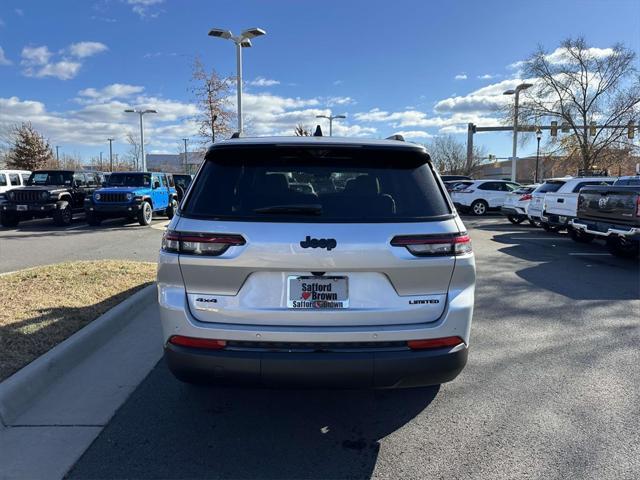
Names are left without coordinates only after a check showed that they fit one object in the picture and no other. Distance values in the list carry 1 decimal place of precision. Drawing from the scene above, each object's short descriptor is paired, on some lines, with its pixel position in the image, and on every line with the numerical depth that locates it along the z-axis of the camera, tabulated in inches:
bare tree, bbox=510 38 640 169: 1280.8
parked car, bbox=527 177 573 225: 554.3
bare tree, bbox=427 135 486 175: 2844.5
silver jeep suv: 106.8
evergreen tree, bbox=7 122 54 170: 1879.9
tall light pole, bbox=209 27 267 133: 709.9
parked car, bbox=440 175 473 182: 1283.7
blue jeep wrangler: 645.3
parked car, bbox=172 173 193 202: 1013.2
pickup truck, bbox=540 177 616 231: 506.0
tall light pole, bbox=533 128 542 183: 1352.1
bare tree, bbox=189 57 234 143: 846.5
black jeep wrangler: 647.8
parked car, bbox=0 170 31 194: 801.6
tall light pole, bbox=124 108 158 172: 1416.1
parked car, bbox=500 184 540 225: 692.7
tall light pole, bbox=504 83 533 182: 1299.2
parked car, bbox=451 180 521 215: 915.4
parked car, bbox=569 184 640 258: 353.7
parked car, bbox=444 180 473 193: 964.0
